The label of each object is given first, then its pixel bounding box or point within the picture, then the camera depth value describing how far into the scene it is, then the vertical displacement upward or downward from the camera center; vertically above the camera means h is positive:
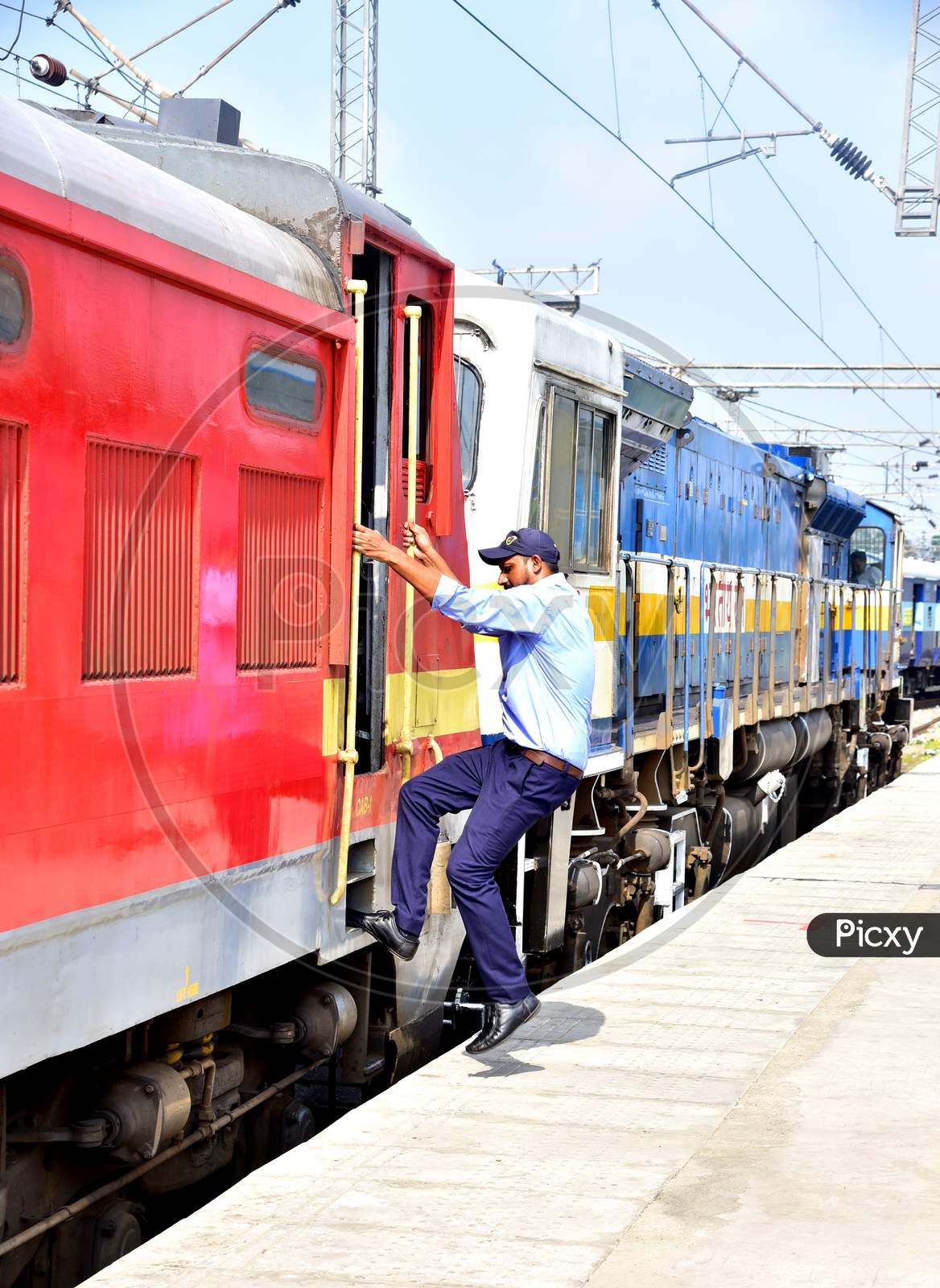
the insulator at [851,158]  18.22 +5.73
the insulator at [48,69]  8.31 +3.03
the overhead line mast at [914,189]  17.14 +5.26
